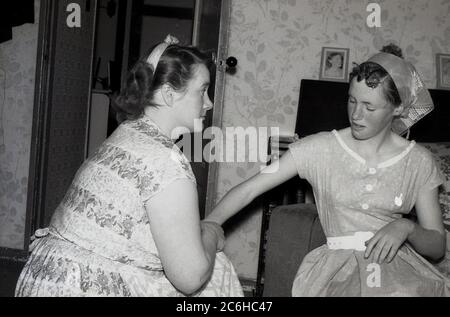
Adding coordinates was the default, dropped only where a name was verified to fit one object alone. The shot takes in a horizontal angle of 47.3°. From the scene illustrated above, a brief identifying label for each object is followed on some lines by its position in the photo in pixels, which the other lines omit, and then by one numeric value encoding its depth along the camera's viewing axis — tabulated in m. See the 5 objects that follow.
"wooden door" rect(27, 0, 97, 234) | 3.24
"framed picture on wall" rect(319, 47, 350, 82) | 3.19
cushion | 2.16
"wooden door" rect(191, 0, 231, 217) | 3.06
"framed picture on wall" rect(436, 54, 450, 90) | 3.15
